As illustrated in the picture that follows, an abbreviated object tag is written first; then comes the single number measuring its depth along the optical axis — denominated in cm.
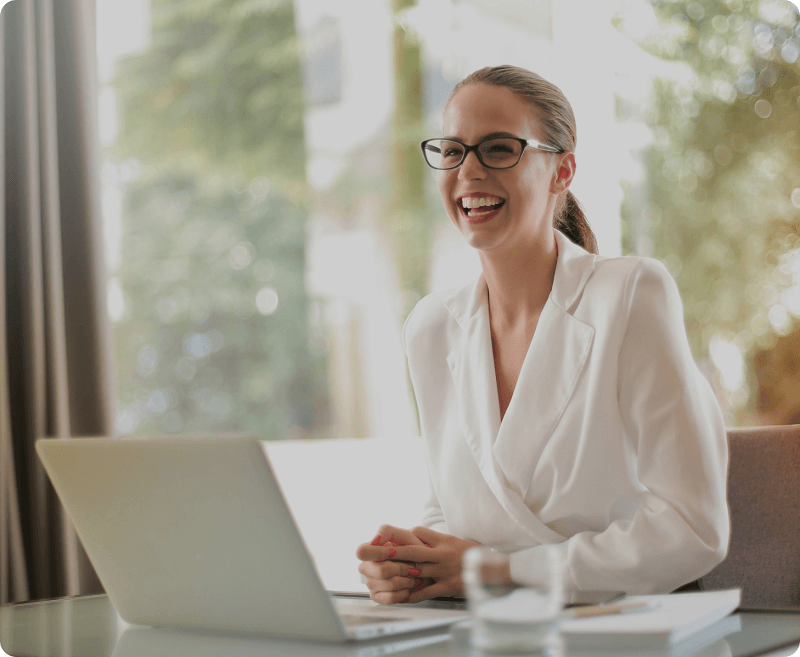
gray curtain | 233
